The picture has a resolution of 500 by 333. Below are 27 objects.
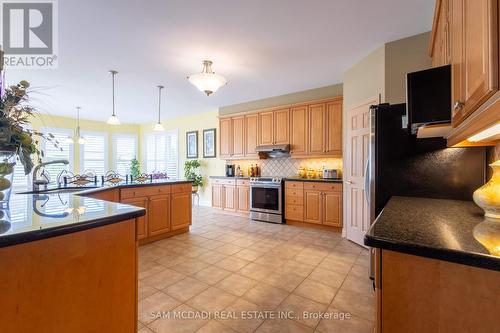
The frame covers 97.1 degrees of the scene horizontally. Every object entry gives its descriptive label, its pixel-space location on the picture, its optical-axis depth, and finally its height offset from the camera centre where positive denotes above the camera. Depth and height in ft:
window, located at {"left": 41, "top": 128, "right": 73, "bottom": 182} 20.43 +1.49
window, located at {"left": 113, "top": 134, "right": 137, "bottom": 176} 25.36 +1.82
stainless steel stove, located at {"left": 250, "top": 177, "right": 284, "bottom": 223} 14.92 -2.31
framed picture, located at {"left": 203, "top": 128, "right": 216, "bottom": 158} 20.97 +2.25
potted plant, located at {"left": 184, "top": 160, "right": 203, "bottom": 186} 21.63 -0.56
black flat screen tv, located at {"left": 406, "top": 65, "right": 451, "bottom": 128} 4.17 +1.37
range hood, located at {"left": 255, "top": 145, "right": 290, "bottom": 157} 15.28 +1.17
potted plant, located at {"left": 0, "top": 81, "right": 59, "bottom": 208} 3.98 +0.57
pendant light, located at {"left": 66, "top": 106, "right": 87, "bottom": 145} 18.06 +2.96
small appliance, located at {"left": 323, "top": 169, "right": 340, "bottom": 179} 14.02 -0.50
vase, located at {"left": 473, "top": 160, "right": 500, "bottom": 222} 3.48 -0.50
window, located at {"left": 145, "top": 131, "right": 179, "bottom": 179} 24.45 +1.57
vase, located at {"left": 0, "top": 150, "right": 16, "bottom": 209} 4.13 -0.14
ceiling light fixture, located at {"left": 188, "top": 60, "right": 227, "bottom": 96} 8.81 +3.46
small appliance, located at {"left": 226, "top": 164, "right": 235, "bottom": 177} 18.93 -0.31
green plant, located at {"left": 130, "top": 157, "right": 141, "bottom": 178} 25.40 -0.06
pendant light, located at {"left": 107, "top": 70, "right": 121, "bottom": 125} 12.10 +2.65
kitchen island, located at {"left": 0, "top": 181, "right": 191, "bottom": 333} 2.64 -1.42
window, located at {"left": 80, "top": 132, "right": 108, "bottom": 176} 22.78 +1.42
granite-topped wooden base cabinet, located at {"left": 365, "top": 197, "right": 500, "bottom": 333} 2.14 -1.20
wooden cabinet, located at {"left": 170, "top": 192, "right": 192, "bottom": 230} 12.23 -2.49
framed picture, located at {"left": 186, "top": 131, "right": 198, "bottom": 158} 22.35 +2.29
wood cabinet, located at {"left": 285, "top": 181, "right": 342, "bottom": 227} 12.80 -2.24
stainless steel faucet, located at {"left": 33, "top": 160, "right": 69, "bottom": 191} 7.91 -0.51
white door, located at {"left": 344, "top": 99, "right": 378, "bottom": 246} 10.53 -0.25
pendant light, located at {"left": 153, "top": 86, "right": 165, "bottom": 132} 14.91 +2.67
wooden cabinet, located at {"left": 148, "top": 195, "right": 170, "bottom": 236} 11.21 -2.51
